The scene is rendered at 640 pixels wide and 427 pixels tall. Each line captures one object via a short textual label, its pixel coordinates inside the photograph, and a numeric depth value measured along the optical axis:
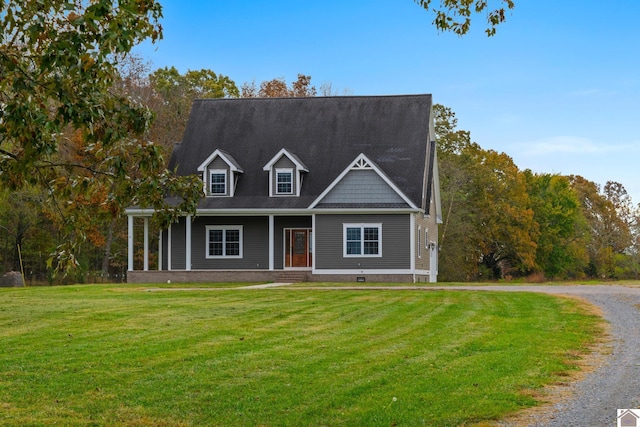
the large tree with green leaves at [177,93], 49.97
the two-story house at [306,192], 35.00
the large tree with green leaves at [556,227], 59.09
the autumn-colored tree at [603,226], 64.62
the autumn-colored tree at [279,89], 57.19
